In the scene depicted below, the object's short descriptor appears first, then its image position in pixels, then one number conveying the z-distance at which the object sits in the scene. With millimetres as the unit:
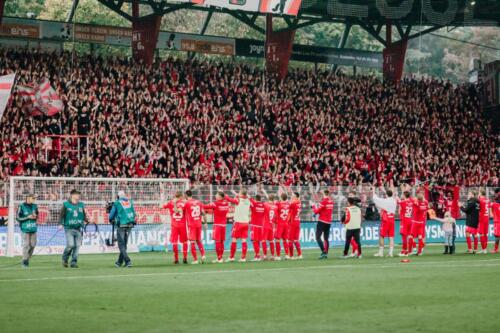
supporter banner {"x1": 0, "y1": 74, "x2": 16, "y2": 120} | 34803
